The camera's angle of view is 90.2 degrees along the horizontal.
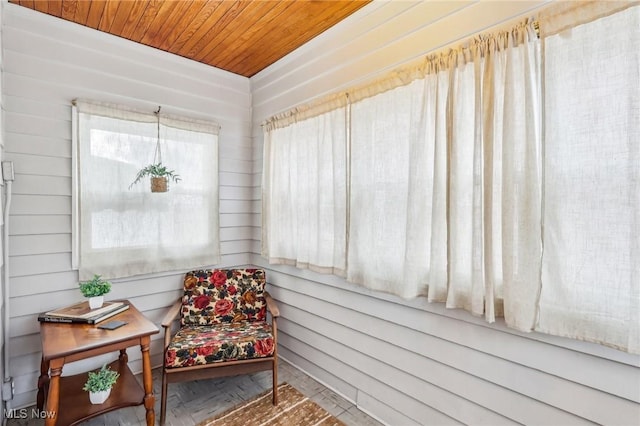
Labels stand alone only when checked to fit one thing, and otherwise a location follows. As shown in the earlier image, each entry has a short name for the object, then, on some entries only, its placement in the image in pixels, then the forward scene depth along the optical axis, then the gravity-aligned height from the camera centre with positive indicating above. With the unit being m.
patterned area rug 2.02 -1.34
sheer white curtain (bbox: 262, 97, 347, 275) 2.22 +0.15
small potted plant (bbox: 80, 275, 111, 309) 2.08 -0.52
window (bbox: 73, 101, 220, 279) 2.32 +0.12
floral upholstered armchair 2.05 -0.89
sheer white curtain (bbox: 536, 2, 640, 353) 1.11 +0.14
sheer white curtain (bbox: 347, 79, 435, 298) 1.70 +0.12
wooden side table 1.56 -0.82
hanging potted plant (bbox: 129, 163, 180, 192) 2.46 +0.29
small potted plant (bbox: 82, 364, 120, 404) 1.79 -0.99
